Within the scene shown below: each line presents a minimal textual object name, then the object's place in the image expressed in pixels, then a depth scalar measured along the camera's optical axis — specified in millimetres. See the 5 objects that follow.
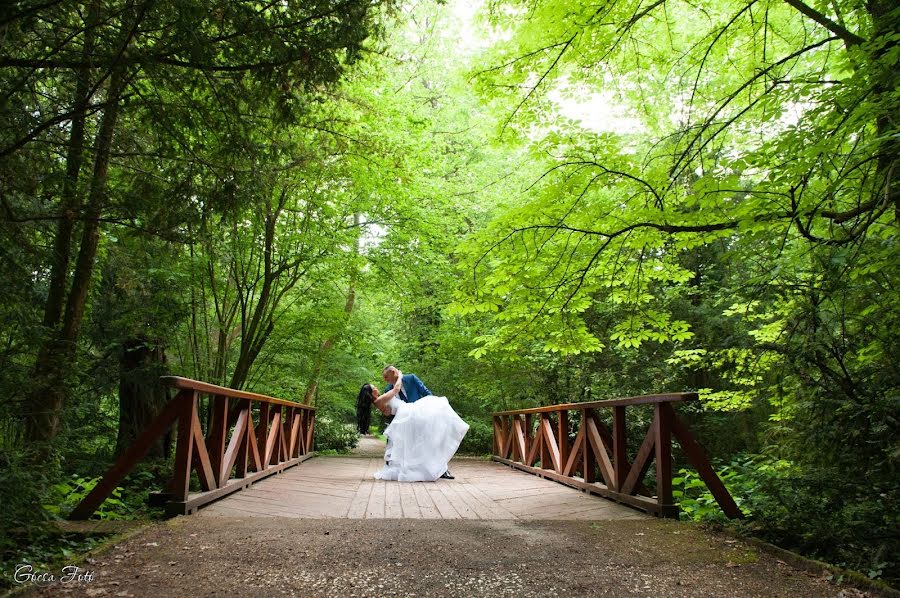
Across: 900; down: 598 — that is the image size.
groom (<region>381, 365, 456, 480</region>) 8143
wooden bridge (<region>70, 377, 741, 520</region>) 4074
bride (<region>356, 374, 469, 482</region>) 7152
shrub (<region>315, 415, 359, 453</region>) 14508
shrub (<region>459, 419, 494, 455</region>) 14867
